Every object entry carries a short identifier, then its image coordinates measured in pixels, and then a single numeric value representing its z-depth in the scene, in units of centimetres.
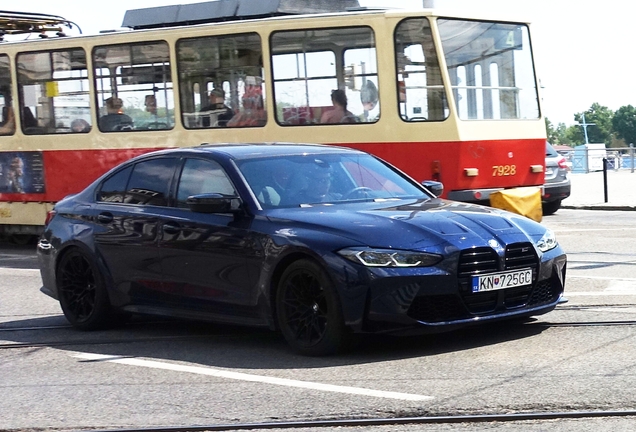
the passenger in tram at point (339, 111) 1625
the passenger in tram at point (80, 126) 1833
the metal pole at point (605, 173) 2692
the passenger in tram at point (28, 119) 1905
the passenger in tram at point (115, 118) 1795
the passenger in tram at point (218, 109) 1714
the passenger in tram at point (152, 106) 1767
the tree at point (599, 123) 18612
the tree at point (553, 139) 19402
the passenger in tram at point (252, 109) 1684
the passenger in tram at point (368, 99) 1617
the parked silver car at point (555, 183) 2375
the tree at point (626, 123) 18262
